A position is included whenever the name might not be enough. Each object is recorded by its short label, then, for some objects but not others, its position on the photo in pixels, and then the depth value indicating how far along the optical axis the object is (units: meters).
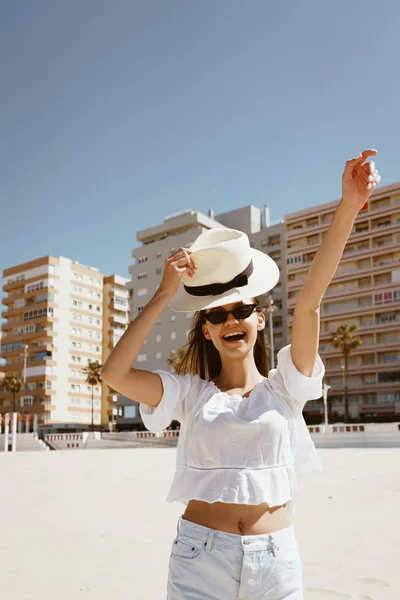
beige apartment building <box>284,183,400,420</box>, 75.69
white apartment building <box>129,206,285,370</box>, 93.94
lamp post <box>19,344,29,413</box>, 93.36
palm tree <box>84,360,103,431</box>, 90.88
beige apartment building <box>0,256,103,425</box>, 99.19
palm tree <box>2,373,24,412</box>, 95.75
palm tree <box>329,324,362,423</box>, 72.44
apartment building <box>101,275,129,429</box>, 107.62
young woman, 2.39
